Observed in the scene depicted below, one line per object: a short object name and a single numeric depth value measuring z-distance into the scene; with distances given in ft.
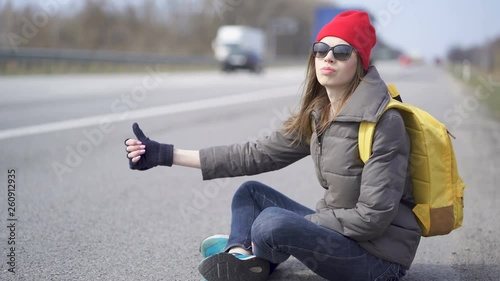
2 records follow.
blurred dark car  119.65
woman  9.08
